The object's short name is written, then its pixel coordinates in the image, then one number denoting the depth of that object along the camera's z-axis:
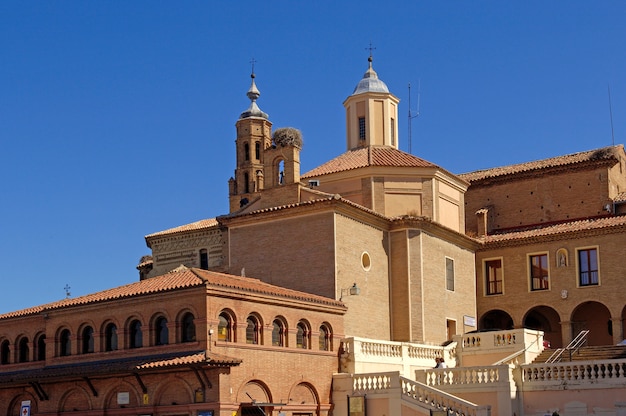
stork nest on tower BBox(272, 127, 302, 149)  35.88
